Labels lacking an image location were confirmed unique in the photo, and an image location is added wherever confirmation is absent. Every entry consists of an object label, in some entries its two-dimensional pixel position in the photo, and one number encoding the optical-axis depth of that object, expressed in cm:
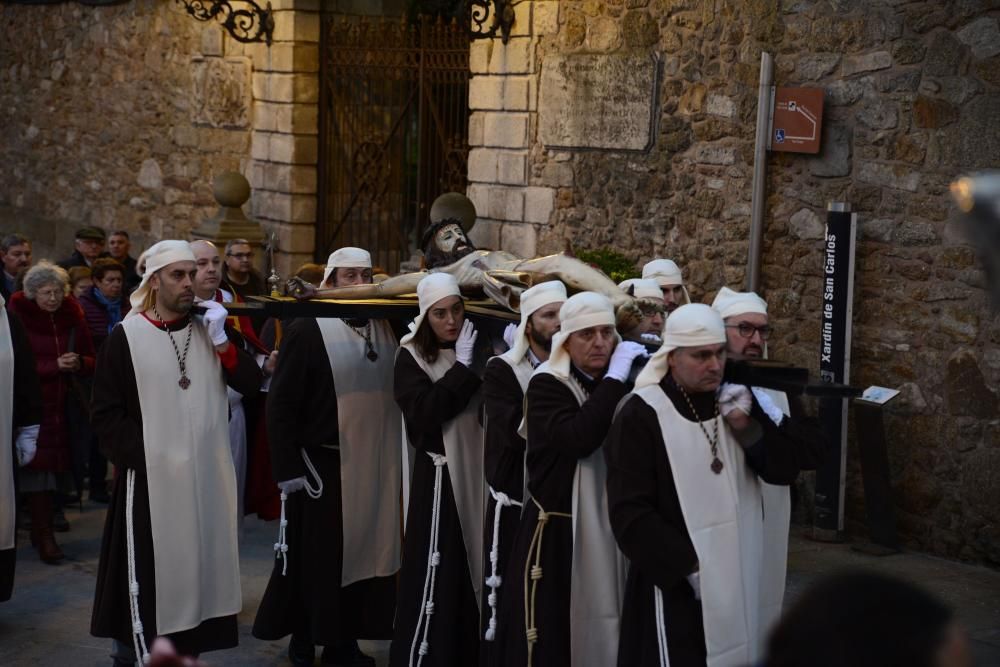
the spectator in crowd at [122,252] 1159
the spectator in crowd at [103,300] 953
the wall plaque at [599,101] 1017
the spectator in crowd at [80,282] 962
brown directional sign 892
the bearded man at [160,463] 614
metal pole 920
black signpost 870
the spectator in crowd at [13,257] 1016
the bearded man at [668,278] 774
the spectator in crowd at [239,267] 933
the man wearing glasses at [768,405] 503
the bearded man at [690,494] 474
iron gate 1274
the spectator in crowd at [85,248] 1110
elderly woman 835
